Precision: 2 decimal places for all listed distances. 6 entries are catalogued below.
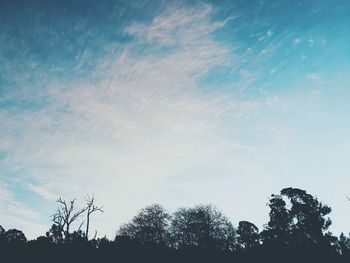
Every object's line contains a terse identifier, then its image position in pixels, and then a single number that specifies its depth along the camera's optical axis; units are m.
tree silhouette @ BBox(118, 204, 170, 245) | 54.74
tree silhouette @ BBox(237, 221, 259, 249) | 50.78
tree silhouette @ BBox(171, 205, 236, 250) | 52.94
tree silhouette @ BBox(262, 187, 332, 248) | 35.41
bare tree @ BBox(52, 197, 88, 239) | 32.34
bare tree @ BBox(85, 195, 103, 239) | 33.64
